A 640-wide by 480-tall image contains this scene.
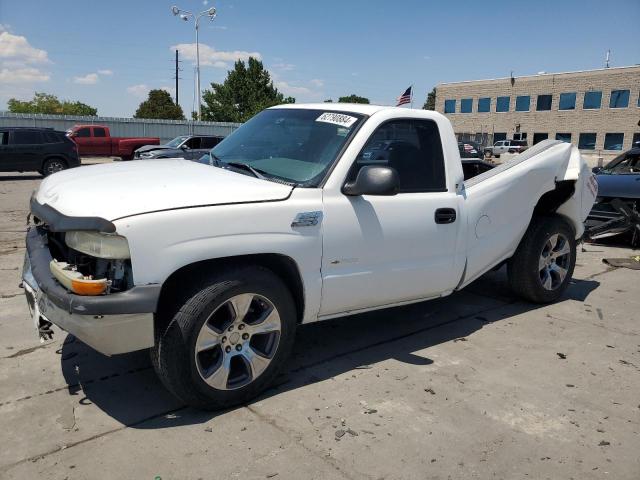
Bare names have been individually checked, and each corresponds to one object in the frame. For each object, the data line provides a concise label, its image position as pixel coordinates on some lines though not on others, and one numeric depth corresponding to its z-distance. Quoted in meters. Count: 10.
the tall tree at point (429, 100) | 129.82
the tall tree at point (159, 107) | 76.31
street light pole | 32.09
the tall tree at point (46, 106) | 82.38
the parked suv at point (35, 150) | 16.86
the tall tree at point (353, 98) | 111.89
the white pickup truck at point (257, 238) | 2.72
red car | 27.28
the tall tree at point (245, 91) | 62.00
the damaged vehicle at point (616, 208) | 7.90
